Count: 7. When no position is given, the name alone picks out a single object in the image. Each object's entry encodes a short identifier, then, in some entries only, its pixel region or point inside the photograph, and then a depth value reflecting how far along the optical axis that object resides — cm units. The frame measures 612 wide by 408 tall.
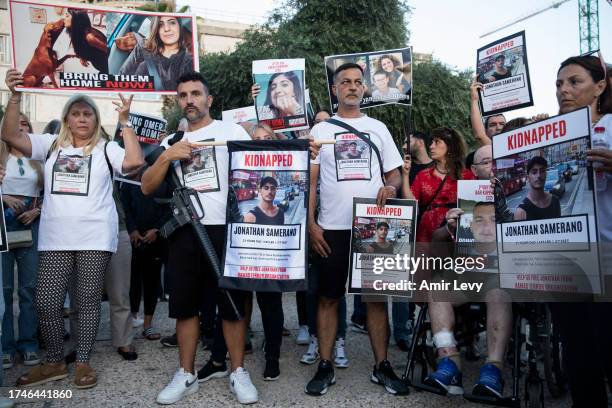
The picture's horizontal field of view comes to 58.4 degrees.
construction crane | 5444
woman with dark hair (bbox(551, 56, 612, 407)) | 258
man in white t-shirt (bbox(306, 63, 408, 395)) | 388
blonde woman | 395
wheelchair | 329
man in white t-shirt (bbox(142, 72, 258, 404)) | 367
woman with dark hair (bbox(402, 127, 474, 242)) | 433
